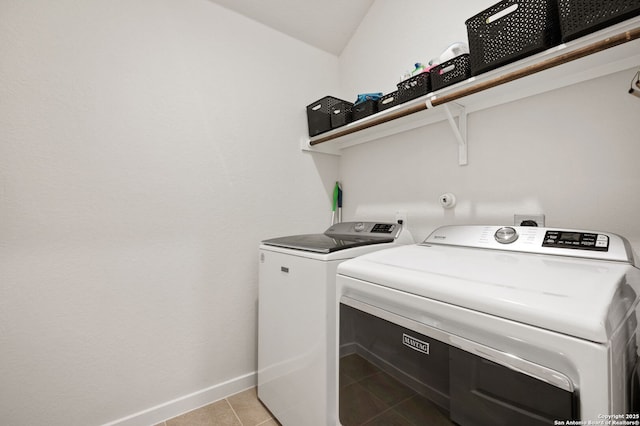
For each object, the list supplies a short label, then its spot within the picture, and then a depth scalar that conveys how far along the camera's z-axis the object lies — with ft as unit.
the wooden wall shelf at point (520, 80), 2.67
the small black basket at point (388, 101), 4.64
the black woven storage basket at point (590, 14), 2.37
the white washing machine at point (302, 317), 3.60
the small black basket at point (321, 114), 5.96
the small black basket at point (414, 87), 4.19
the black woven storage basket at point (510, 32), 2.90
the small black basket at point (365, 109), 5.09
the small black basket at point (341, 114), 5.64
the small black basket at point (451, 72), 3.70
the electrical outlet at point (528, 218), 3.68
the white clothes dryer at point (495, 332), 1.60
